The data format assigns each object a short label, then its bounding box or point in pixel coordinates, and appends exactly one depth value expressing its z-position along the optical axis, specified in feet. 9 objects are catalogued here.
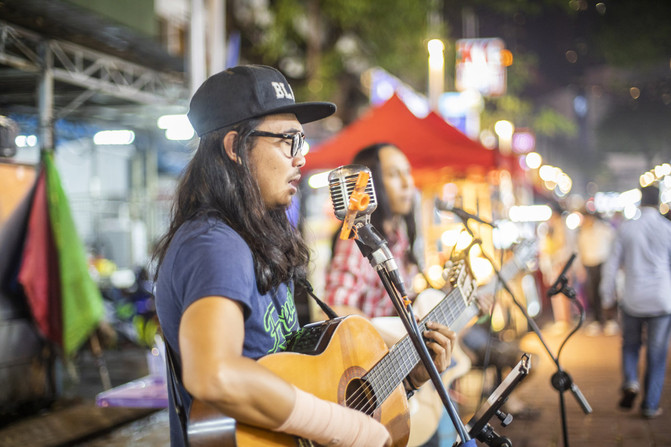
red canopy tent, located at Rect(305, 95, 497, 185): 29.86
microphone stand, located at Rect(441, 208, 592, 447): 11.64
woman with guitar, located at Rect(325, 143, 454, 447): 12.14
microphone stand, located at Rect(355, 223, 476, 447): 7.02
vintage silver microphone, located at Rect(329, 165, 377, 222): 7.06
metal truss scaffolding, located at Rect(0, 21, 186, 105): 27.37
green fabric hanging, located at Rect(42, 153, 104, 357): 23.67
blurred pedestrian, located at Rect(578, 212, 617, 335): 43.88
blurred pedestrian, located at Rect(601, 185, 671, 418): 22.40
